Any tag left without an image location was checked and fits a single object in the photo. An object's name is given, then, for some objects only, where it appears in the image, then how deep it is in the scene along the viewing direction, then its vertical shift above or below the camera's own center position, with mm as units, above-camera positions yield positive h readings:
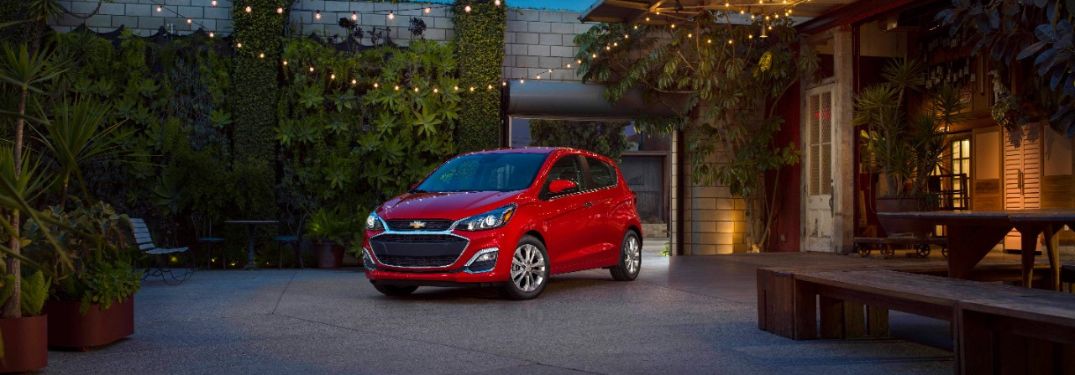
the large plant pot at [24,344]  5918 -811
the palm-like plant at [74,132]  6168 +395
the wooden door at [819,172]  16359 +407
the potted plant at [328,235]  15414 -523
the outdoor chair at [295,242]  15731 -647
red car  9797 -255
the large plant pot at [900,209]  14641 -159
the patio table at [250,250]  15414 -735
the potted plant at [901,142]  14961 +803
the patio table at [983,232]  7004 -250
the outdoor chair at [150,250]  12656 -604
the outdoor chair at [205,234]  15297 -508
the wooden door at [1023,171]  15836 +392
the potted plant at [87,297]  6898 -638
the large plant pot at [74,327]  6898 -824
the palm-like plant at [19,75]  5941 +696
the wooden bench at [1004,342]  5109 -719
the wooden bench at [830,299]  6645 -681
